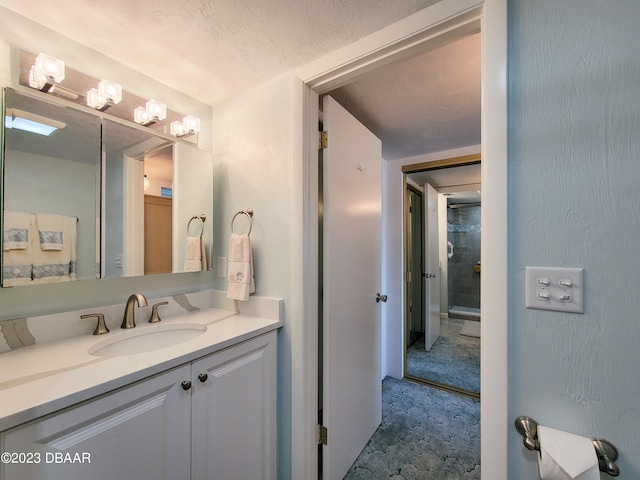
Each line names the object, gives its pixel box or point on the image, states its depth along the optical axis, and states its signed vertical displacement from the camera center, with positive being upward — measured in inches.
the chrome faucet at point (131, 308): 45.7 -11.2
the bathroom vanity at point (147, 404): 24.5 -18.7
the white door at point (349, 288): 53.1 -10.4
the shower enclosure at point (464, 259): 165.9 -10.7
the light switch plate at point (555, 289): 27.4 -5.1
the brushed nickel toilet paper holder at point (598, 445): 25.3 -21.3
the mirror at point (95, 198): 37.4 +8.6
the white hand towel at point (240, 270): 51.9 -5.1
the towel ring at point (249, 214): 55.4 +6.6
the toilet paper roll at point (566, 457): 23.8 -20.6
